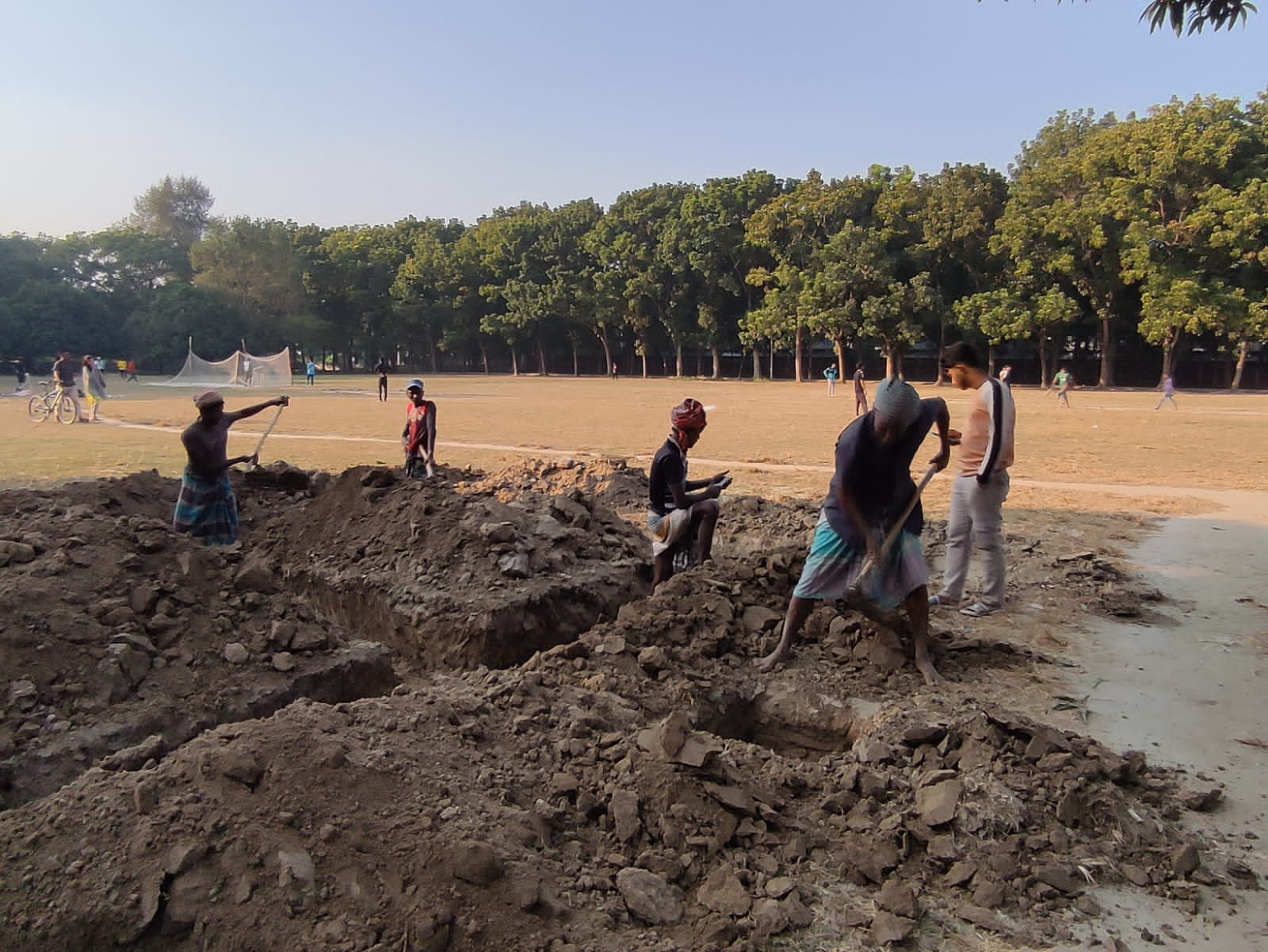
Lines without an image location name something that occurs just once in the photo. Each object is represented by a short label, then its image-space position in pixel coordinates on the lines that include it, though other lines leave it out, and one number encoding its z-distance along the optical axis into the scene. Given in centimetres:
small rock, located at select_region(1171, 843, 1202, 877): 294
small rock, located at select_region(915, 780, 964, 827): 309
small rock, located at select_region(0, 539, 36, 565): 463
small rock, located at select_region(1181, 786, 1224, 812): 338
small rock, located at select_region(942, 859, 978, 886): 288
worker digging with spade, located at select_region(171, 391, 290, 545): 598
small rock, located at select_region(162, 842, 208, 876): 253
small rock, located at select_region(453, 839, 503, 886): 257
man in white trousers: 550
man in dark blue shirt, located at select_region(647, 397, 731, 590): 554
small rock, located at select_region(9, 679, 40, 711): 378
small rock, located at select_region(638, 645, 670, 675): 438
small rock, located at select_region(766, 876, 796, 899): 275
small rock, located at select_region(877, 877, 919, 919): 272
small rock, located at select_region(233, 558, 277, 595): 474
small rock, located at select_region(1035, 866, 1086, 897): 285
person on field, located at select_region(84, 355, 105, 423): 2034
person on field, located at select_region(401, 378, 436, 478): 834
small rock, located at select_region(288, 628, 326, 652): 455
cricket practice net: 4069
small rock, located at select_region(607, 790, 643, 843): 293
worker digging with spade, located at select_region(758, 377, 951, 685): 437
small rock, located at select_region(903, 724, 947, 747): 360
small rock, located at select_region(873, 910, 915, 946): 262
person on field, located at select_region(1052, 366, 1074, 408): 2659
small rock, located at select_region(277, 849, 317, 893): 250
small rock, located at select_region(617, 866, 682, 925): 262
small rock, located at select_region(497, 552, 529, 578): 584
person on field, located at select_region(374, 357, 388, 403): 2866
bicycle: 1980
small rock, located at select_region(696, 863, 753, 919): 268
